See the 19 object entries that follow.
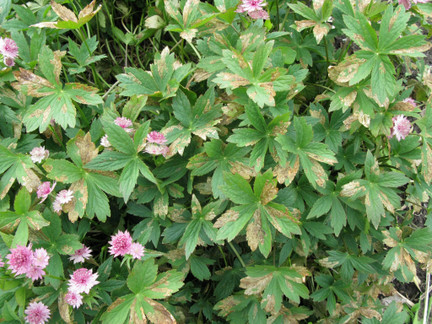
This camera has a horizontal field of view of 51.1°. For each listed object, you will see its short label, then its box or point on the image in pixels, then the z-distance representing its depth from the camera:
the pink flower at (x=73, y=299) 0.51
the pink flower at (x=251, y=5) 0.57
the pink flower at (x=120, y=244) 0.52
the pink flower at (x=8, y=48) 0.59
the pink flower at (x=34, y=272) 0.50
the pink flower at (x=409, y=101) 0.64
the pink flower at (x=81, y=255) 0.55
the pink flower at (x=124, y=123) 0.55
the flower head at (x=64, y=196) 0.53
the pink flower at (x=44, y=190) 0.53
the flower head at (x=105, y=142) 0.55
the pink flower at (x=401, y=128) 0.60
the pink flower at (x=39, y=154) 0.57
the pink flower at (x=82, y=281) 0.51
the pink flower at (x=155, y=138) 0.54
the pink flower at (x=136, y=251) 0.52
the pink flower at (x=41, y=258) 0.50
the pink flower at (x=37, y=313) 0.52
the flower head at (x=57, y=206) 0.53
